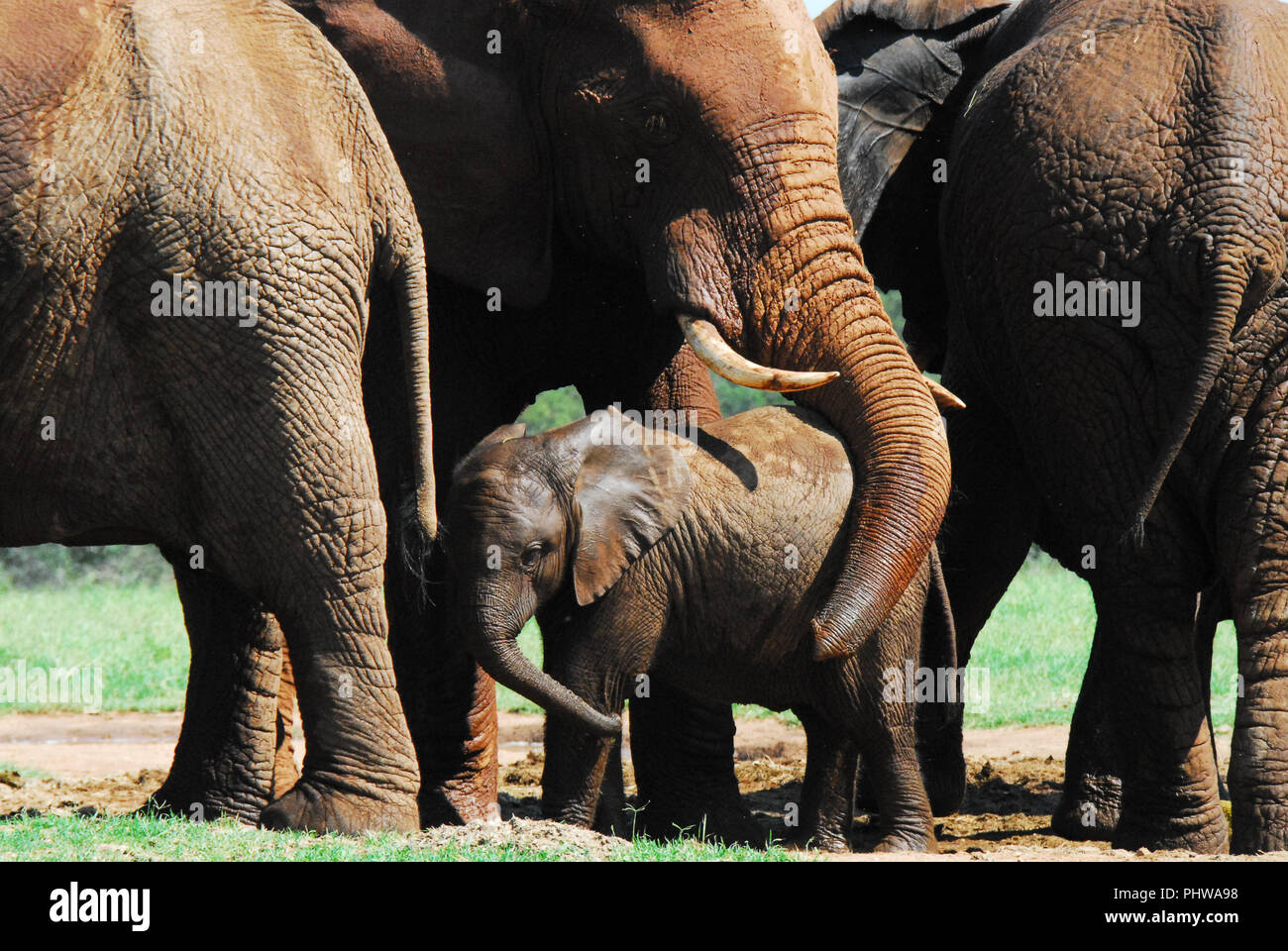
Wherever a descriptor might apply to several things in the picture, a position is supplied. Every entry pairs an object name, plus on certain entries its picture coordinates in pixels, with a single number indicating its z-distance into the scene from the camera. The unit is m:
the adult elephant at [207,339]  11.91
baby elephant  13.31
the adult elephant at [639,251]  13.83
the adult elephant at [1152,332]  13.61
